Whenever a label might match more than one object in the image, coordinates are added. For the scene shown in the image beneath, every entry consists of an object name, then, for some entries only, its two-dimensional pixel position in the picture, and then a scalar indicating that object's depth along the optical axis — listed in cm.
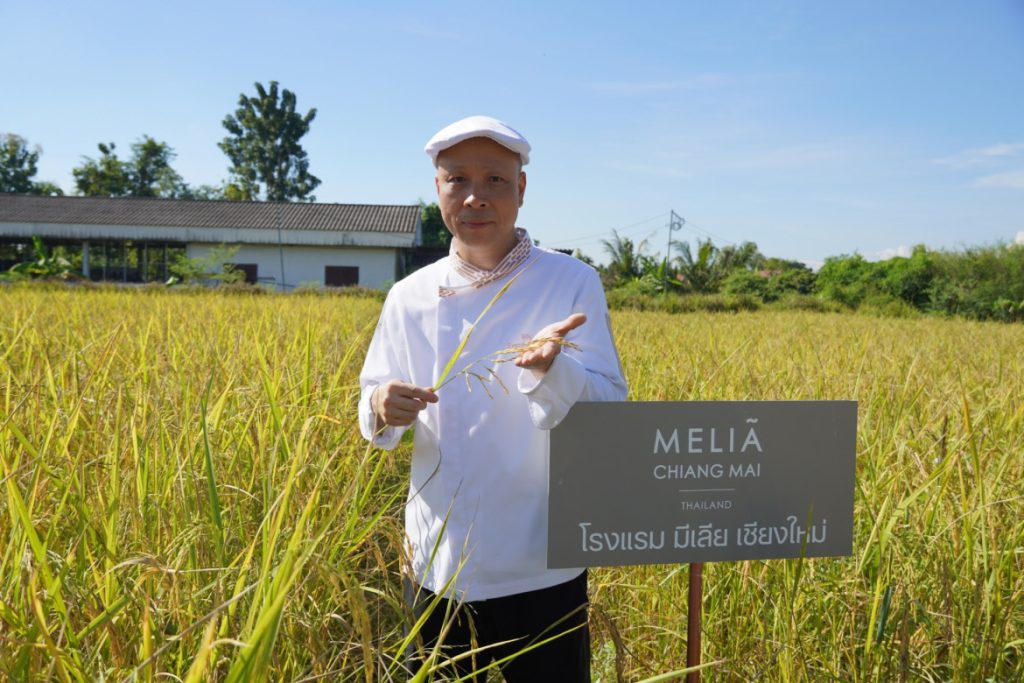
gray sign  112
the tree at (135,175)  3916
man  117
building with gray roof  2389
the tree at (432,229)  3509
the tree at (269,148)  3856
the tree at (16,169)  4072
